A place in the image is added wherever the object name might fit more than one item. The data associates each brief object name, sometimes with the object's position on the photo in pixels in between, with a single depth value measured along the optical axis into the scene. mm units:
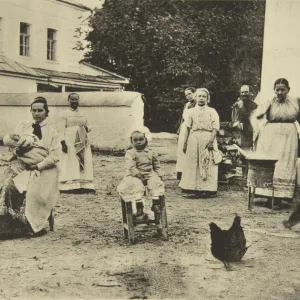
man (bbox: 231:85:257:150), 11664
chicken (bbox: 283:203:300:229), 6426
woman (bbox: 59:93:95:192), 9602
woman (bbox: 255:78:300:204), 8234
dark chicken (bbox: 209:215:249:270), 4871
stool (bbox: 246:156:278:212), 7625
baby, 6164
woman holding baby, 6121
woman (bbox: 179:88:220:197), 9266
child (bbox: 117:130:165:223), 5848
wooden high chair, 5812
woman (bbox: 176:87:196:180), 11023
